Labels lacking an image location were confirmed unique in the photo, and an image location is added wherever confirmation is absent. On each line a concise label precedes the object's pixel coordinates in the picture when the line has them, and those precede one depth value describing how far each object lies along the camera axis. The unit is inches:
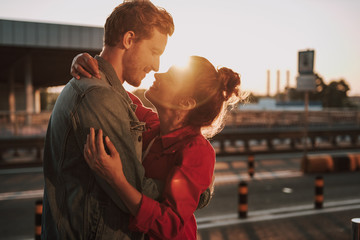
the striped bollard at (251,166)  421.1
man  60.2
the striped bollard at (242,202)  259.6
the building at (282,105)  1752.2
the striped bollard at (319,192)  285.1
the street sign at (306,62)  424.8
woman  60.3
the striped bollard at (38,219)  192.2
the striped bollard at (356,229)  108.6
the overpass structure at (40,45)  700.0
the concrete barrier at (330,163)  444.1
